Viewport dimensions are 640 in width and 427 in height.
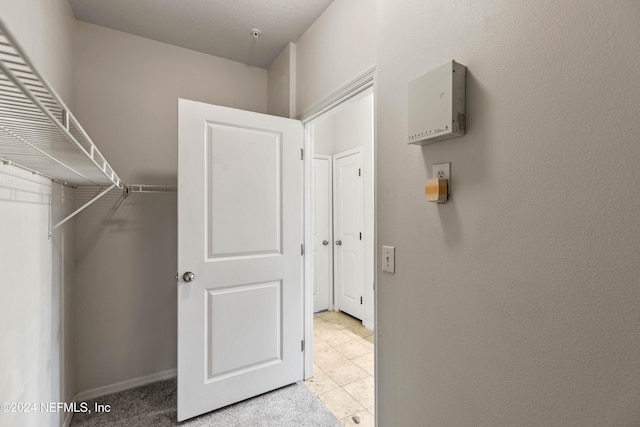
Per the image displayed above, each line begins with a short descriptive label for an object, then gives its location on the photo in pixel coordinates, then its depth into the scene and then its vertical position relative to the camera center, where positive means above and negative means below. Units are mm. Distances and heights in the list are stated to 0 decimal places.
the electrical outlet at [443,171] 1048 +157
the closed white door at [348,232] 3402 -216
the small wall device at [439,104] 966 +386
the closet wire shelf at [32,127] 416 +205
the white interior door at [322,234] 3678 -251
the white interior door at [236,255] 1762 -267
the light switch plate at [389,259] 1281 -201
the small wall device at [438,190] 1040 +86
